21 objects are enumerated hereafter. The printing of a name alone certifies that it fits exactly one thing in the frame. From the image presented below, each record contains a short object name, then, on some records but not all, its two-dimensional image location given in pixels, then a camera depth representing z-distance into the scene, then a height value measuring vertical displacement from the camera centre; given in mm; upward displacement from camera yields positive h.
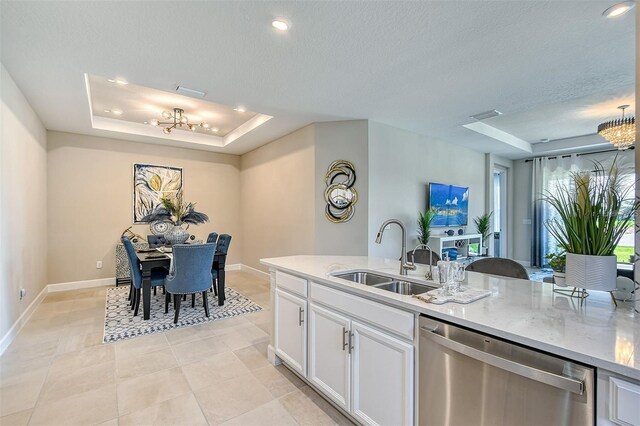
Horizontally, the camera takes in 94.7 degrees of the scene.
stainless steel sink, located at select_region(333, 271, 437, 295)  1966 -507
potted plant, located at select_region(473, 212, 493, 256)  6168 -304
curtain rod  6053 +1259
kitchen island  976 -504
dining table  3513 -681
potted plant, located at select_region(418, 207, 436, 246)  4871 -239
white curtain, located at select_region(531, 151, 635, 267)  6515 +640
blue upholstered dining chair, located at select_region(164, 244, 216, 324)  3412 -706
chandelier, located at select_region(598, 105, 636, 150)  3667 +1013
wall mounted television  5195 +152
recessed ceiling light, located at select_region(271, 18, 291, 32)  2096 +1358
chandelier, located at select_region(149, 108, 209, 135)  4453 +1485
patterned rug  3266 -1322
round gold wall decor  4355 +294
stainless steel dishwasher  983 -663
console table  5117 -581
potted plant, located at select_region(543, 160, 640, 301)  1324 -49
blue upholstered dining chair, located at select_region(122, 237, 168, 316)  3605 -839
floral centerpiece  4070 -108
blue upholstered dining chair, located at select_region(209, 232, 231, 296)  4212 -538
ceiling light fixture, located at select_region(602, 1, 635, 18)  1924 +1360
